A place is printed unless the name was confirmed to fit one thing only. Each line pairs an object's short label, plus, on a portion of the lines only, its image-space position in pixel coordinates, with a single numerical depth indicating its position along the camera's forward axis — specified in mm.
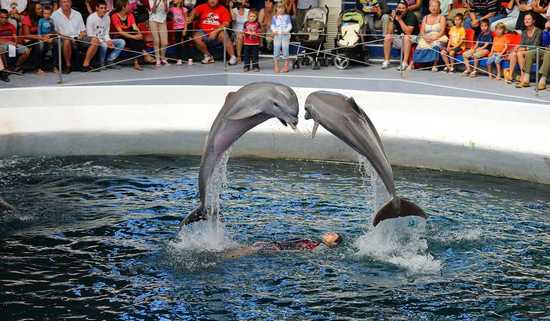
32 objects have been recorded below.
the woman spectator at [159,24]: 19312
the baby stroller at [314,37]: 19688
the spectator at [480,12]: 18906
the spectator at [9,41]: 17703
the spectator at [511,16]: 18516
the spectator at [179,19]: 19719
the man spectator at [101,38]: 18656
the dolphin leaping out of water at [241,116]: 9953
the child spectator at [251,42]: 18984
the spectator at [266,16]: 19828
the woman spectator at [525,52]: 17156
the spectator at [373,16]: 20188
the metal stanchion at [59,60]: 17531
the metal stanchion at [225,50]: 18447
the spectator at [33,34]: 18016
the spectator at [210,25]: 19656
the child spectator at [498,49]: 17703
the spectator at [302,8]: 20812
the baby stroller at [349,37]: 19562
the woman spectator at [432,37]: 18547
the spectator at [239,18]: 19672
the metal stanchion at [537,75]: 16125
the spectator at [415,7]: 19672
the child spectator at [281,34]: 18984
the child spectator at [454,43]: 18438
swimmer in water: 11747
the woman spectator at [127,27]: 19203
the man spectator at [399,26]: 19245
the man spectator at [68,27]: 18359
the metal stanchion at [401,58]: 17875
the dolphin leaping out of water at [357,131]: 10203
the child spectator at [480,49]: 18062
